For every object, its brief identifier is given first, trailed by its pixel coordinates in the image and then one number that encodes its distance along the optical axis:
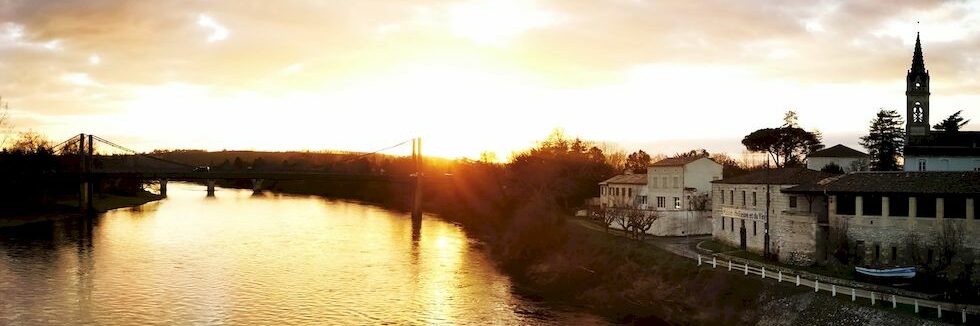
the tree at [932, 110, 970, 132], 78.62
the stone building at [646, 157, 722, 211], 64.94
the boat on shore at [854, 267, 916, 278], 35.81
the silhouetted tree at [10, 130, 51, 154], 111.77
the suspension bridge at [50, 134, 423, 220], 108.19
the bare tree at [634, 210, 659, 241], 59.62
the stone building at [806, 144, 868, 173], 77.38
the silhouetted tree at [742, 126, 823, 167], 96.00
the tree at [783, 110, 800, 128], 99.88
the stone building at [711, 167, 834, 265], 44.97
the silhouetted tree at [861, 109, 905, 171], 87.31
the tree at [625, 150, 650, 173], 130.62
